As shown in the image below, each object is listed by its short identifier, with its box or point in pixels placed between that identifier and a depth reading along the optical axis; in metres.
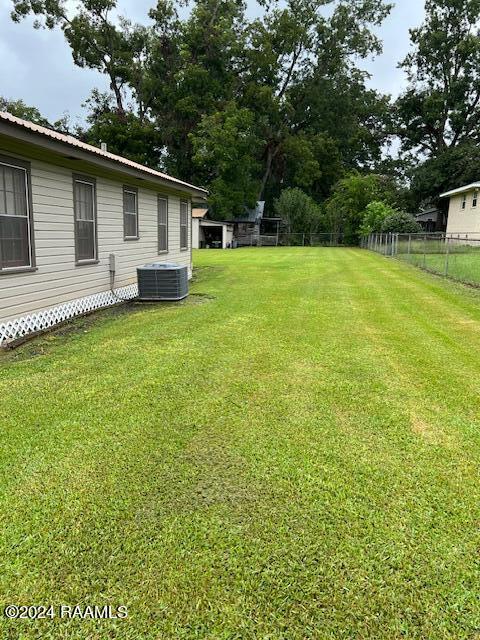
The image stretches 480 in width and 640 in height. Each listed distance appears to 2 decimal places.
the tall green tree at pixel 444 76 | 36.59
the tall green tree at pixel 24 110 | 33.03
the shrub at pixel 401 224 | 24.33
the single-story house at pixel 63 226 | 5.66
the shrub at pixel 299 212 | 36.50
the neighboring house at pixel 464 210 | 26.31
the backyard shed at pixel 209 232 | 35.25
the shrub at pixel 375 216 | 28.15
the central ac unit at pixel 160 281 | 8.97
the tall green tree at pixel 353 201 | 34.09
